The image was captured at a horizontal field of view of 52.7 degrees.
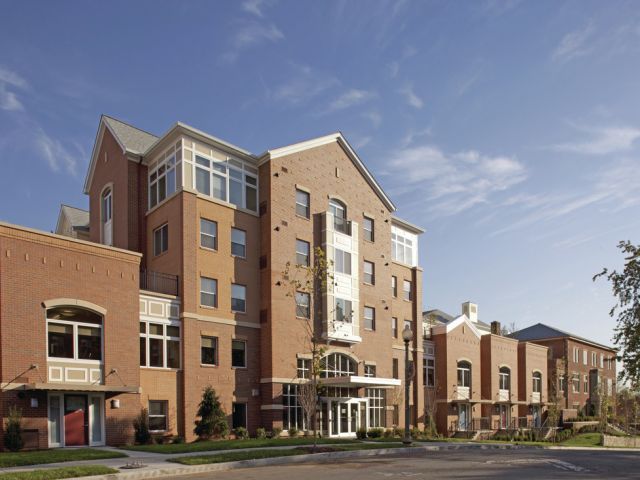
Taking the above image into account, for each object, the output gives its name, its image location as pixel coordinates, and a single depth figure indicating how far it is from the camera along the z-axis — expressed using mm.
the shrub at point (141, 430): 27516
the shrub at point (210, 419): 29828
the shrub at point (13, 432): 22922
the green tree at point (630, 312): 19891
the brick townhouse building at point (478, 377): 48469
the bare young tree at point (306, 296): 34472
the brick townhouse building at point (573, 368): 63469
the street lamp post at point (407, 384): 27500
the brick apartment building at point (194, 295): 25234
